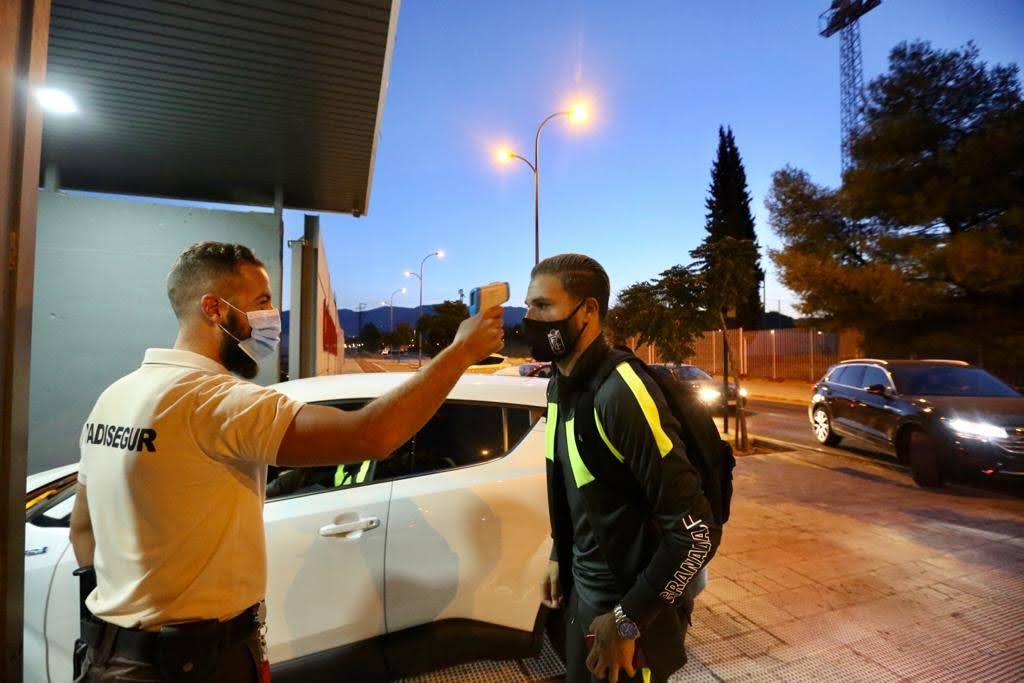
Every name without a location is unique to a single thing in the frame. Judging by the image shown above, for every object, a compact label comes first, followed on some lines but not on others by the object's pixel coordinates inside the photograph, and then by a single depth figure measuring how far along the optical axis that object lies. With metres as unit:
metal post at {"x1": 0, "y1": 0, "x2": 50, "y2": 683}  1.17
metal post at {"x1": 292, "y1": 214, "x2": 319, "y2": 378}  8.65
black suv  6.00
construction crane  43.59
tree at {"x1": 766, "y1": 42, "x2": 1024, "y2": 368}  14.70
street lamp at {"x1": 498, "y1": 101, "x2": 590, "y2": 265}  13.79
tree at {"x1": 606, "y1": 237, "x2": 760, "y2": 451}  8.01
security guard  1.17
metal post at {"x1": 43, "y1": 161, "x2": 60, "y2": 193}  6.75
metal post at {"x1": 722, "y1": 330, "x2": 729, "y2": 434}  9.48
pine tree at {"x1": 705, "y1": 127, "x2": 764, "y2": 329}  47.56
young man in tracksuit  1.45
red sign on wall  16.75
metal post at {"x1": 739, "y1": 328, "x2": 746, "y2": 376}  28.69
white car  2.22
